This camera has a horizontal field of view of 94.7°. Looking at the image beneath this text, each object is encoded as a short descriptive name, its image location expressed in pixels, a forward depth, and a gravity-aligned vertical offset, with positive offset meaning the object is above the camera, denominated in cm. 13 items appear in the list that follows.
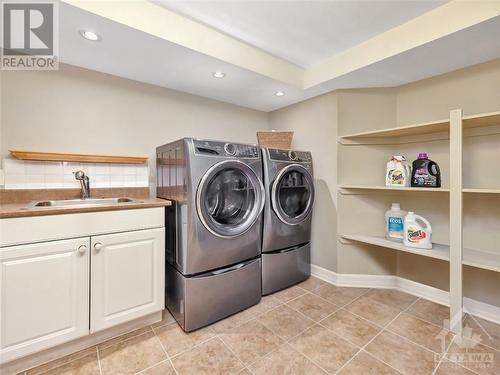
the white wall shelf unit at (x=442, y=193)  157 -4
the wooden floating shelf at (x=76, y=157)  162 +23
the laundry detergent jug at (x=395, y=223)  205 -32
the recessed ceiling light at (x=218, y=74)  197 +98
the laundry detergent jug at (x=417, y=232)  183 -36
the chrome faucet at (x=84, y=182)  176 +4
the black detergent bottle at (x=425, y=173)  182 +12
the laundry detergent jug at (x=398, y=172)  197 +13
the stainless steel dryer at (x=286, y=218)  203 -28
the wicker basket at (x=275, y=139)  236 +50
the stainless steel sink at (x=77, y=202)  161 -11
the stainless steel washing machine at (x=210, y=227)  157 -29
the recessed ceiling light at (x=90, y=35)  143 +96
